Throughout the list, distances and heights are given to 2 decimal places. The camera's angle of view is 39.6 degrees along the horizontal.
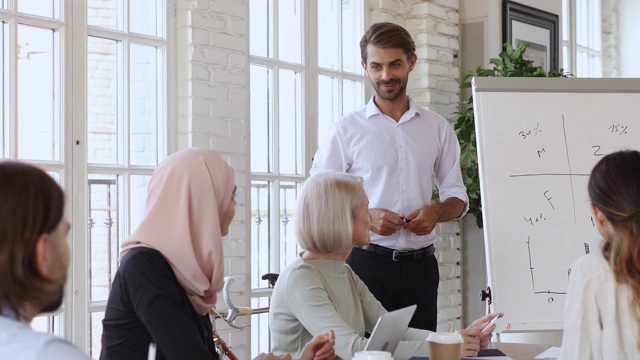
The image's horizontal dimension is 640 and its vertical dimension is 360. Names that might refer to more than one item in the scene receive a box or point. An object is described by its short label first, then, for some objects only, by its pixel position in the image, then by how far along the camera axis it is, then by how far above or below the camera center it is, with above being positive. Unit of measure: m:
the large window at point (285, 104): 4.34 +0.43
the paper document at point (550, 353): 2.43 -0.47
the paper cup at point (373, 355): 1.69 -0.32
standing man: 3.37 +0.07
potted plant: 4.98 +0.38
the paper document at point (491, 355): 2.32 -0.46
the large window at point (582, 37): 6.78 +1.17
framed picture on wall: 5.50 +1.00
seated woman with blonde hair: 2.38 -0.28
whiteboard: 3.47 +0.05
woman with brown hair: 1.92 -0.21
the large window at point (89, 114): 3.36 +0.29
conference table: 2.47 -0.48
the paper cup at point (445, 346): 1.95 -0.35
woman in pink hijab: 1.98 -0.19
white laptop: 2.04 -0.35
